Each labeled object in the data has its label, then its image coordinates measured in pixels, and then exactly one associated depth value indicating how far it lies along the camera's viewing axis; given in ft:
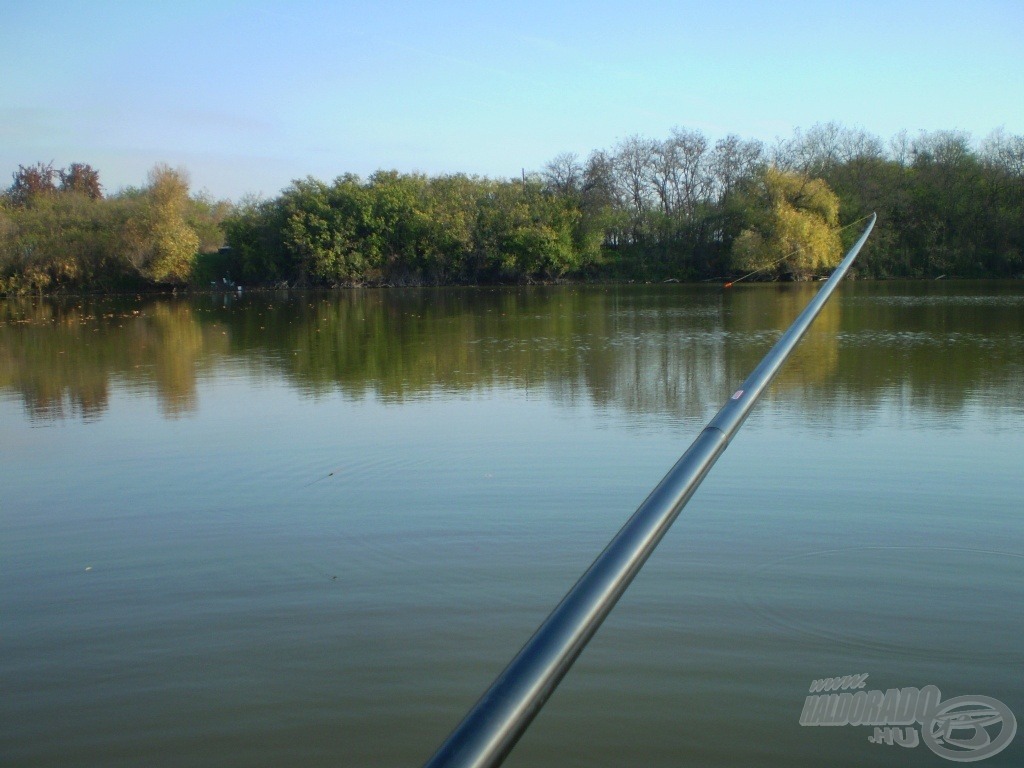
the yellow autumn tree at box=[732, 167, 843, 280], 160.76
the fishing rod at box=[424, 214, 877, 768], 4.85
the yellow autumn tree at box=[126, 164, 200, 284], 178.91
